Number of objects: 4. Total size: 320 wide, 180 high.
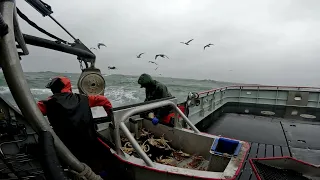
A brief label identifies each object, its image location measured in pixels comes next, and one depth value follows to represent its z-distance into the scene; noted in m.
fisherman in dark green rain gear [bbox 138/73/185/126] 5.29
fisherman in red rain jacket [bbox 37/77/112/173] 2.46
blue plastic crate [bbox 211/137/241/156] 2.95
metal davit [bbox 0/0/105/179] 1.54
